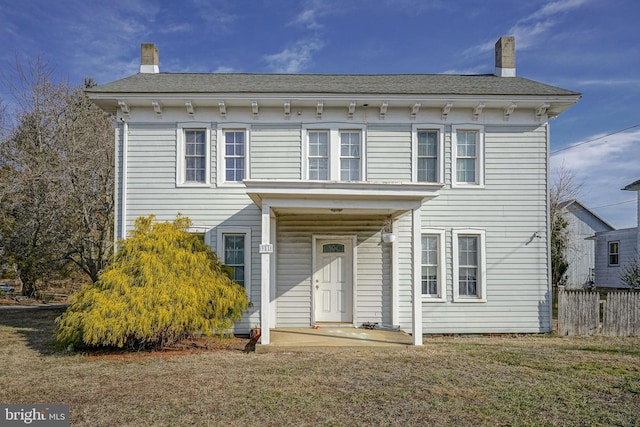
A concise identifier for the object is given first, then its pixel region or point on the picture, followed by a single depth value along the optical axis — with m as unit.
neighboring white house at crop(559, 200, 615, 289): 28.55
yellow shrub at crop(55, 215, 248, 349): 8.30
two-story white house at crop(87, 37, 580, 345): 11.06
